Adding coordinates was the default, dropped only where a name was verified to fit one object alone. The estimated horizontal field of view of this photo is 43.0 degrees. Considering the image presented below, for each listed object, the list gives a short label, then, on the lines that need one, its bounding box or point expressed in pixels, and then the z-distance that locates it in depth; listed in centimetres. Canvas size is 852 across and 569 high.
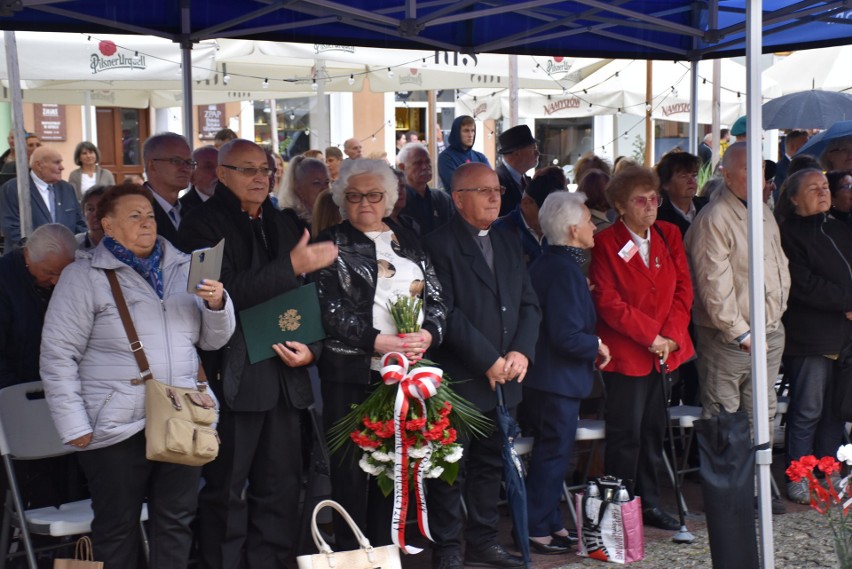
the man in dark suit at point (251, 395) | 433
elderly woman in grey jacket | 385
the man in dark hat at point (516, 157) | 743
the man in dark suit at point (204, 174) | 634
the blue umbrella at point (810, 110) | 1015
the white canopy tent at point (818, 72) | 1250
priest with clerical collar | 475
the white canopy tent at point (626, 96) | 1327
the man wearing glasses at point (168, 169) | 547
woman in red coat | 530
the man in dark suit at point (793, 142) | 960
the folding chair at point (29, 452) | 421
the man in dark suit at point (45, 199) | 922
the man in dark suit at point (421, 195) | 706
